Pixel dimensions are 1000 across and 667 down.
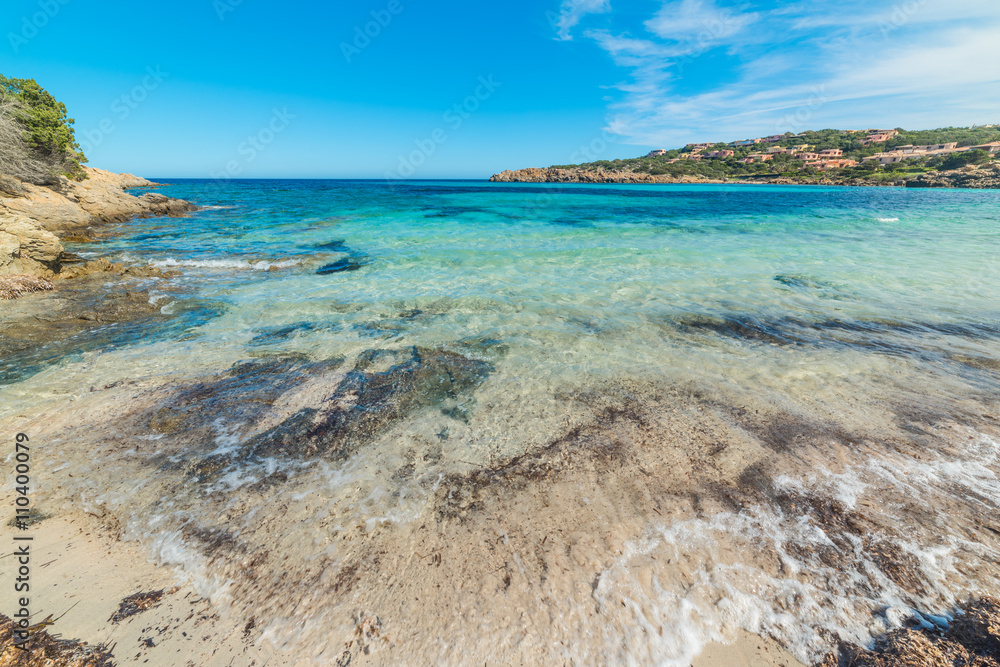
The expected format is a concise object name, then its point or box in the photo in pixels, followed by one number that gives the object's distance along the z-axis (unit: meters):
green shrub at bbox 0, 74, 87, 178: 23.91
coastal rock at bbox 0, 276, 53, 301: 7.72
